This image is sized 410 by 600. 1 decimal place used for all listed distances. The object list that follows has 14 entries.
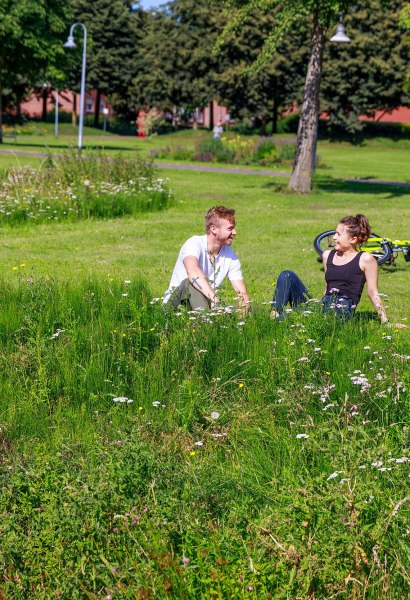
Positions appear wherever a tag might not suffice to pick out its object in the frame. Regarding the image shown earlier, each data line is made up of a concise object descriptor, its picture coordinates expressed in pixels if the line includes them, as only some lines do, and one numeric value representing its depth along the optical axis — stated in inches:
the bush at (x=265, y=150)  1469.6
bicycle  461.4
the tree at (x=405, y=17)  840.9
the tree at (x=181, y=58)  2851.9
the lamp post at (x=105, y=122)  3016.7
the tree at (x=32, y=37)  1791.3
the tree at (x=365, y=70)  2576.3
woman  306.2
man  289.1
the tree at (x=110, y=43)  3080.7
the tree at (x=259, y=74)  2640.3
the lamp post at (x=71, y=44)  1458.0
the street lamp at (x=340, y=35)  856.3
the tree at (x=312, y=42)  789.2
